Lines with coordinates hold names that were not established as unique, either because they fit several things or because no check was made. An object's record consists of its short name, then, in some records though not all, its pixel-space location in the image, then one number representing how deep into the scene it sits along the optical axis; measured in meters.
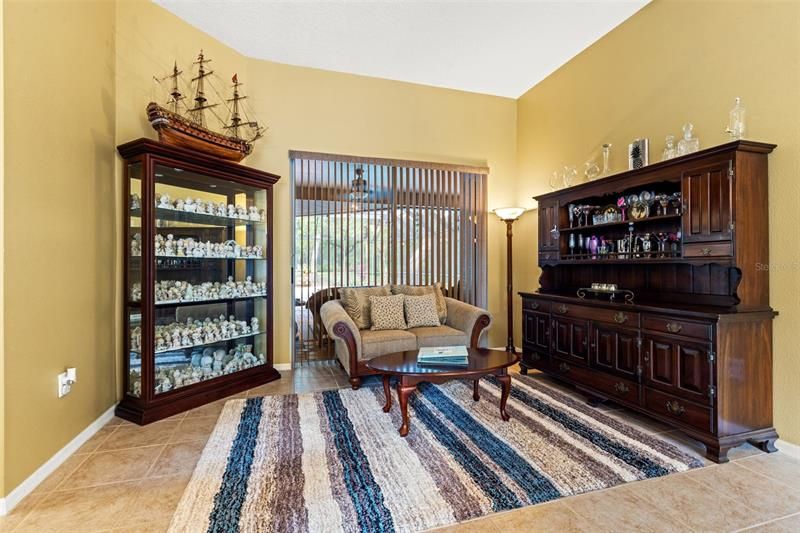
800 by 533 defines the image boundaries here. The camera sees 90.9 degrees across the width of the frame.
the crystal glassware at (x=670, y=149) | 3.04
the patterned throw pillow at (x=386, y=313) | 4.08
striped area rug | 1.83
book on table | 2.81
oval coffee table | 2.62
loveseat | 3.62
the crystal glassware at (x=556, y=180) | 4.48
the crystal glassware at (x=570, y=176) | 4.17
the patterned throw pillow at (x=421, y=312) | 4.21
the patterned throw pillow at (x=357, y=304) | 4.15
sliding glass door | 4.50
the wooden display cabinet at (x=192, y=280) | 2.98
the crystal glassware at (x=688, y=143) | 2.88
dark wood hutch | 2.36
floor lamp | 4.65
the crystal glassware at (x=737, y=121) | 2.57
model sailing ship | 3.08
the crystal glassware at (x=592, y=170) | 3.89
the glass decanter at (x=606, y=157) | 3.70
